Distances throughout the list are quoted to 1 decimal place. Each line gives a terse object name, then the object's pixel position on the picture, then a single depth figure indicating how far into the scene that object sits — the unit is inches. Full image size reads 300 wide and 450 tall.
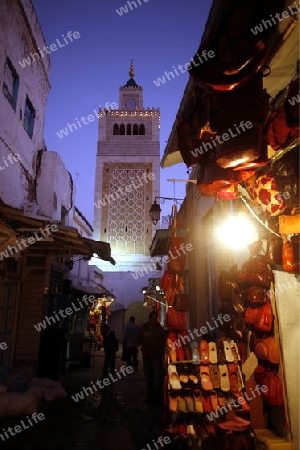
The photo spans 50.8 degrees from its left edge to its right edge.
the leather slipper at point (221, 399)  145.6
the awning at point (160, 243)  486.3
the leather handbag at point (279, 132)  106.4
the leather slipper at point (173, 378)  149.8
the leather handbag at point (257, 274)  149.9
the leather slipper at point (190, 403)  145.0
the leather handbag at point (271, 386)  142.0
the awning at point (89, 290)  545.5
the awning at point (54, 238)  244.7
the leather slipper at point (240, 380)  147.6
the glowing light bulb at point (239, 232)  183.5
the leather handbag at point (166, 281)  319.6
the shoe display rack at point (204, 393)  140.6
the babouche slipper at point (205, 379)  147.6
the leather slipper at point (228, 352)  154.3
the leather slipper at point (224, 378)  147.6
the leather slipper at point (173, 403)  144.9
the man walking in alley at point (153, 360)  282.1
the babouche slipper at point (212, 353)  153.6
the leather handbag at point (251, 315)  152.2
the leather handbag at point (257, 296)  149.8
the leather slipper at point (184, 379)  151.5
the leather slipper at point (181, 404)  145.2
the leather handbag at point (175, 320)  250.0
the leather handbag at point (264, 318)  149.0
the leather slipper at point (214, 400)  144.4
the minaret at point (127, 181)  1084.5
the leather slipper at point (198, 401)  144.5
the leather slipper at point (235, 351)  155.4
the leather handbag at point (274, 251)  143.5
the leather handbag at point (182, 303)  253.6
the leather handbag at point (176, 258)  289.4
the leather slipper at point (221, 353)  155.2
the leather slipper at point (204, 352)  153.9
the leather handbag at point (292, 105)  101.5
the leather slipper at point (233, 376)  148.3
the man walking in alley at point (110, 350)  379.2
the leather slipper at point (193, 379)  151.0
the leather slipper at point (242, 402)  141.7
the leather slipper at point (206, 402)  144.9
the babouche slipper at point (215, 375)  149.3
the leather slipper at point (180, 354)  160.2
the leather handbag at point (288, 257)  130.4
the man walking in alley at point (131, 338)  404.8
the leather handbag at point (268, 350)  145.4
